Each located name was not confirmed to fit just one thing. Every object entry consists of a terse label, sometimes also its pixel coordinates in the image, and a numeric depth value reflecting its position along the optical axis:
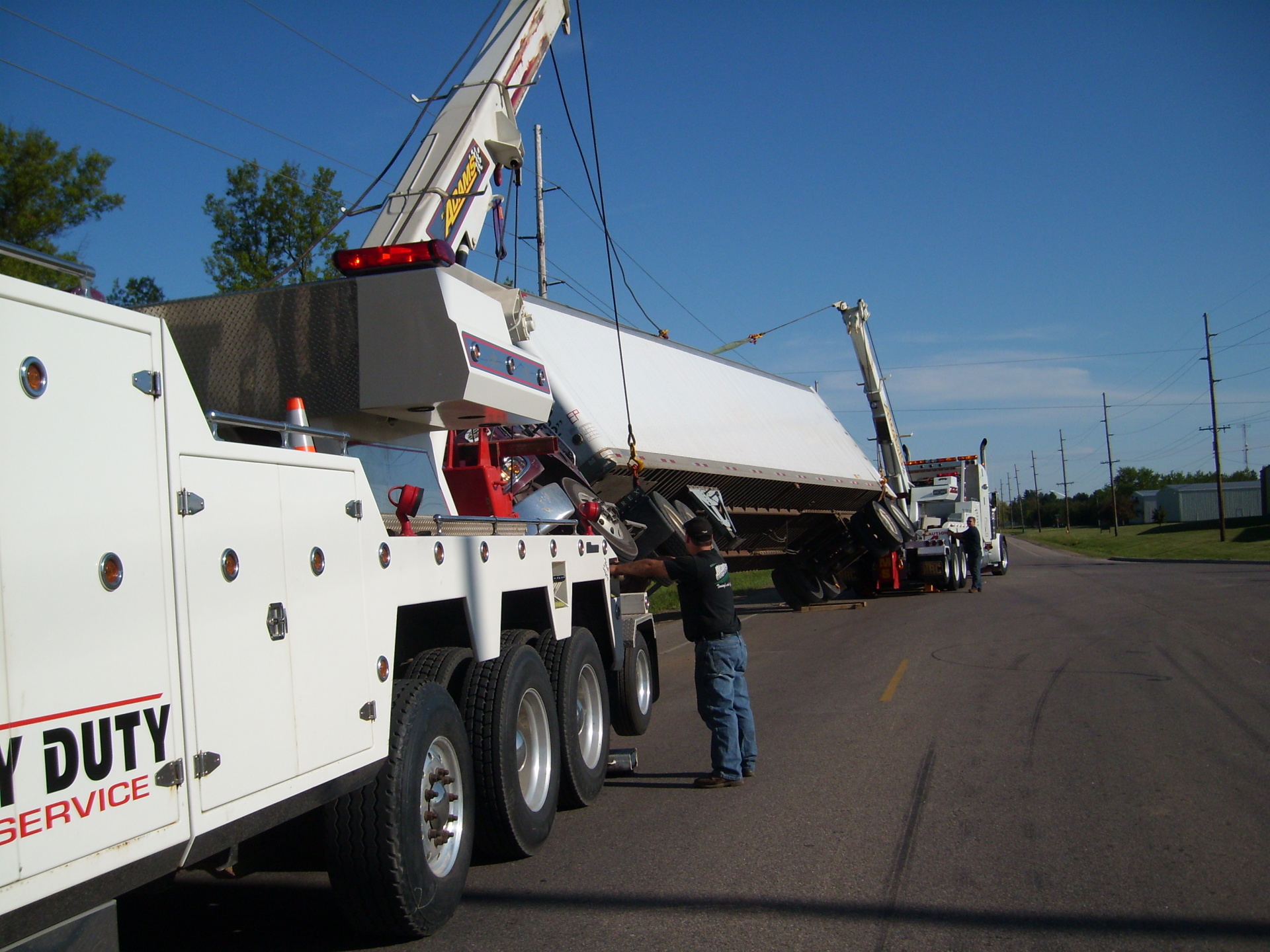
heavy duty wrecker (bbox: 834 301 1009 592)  22.64
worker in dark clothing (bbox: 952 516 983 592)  24.45
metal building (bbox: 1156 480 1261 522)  108.94
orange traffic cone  4.16
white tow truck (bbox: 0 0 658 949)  2.60
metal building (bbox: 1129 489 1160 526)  137.00
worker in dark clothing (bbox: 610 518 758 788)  6.95
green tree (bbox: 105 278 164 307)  16.91
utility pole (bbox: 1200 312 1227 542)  49.59
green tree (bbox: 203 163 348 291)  17.62
